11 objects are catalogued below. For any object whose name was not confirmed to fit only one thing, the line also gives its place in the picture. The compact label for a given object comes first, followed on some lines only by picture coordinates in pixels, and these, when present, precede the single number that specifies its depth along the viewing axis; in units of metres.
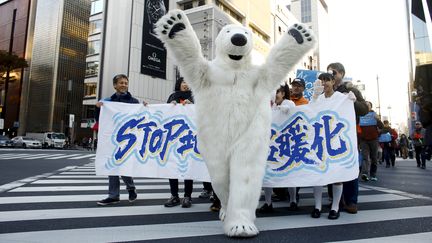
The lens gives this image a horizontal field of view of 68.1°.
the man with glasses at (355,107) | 3.74
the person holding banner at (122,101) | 4.22
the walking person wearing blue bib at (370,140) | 6.85
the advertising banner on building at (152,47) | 31.89
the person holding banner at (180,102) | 4.07
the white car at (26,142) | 28.14
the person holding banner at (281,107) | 3.76
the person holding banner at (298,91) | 4.52
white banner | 3.60
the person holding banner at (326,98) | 3.43
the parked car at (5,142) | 27.55
